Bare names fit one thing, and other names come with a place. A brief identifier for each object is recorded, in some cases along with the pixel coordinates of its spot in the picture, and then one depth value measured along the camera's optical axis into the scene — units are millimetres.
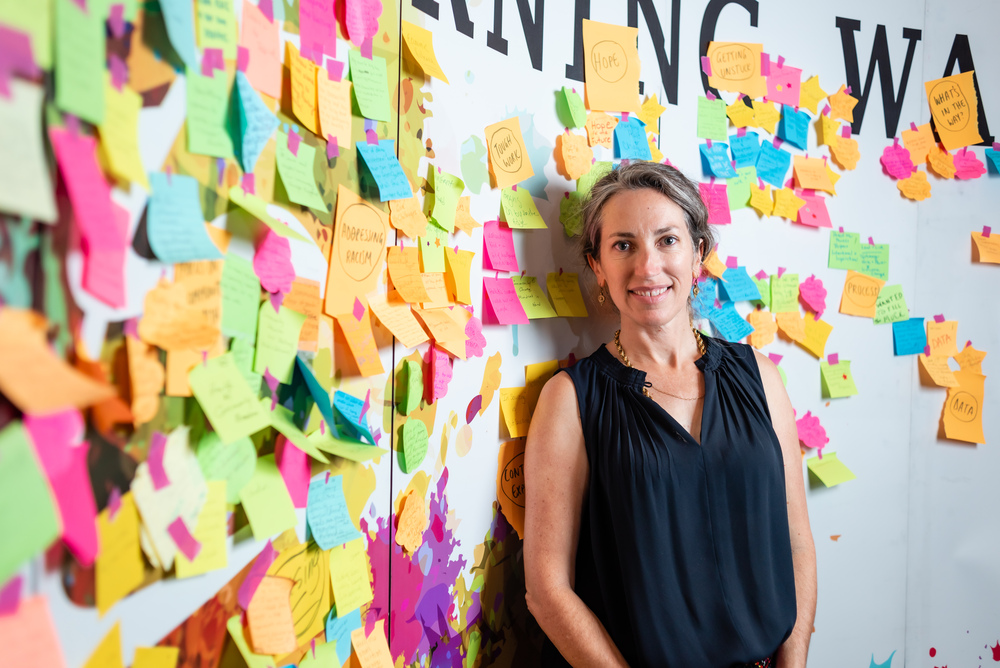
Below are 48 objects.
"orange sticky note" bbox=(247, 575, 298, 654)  778
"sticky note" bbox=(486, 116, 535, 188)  1185
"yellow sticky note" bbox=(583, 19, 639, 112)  1337
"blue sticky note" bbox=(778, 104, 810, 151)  1561
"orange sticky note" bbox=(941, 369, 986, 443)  1684
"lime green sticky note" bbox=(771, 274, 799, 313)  1566
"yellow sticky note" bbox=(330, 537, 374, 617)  901
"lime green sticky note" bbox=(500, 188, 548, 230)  1219
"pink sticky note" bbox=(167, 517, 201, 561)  673
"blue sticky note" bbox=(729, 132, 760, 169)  1521
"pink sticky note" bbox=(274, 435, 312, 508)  811
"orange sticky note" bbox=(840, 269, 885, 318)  1628
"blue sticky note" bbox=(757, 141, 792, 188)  1549
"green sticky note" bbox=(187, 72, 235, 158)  676
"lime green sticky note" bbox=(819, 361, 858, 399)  1605
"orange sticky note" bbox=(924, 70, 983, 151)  1661
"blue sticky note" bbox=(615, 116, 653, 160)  1388
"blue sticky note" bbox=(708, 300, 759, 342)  1512
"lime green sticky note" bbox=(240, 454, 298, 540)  767
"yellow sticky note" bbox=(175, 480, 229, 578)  701
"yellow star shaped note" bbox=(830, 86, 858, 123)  1606
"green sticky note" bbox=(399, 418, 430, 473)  1018
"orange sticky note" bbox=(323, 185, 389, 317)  889
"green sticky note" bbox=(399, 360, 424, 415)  1012
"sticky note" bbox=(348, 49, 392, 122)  913
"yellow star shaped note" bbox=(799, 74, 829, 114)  1582
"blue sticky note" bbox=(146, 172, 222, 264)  639
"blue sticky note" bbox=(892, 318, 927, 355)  1667
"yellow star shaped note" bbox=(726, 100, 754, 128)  1509
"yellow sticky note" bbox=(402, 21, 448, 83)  998
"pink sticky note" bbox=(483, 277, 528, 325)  1192
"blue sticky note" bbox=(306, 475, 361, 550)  861
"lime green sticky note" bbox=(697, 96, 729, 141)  1480
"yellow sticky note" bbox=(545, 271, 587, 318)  1330
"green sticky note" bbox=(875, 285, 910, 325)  1651
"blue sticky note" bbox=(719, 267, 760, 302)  1509
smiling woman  1149
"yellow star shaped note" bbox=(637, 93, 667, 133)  1418
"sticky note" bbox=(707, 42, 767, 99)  1487
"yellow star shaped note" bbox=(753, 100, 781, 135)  1534
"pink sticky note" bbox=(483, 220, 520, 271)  1188
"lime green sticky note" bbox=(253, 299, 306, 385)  774
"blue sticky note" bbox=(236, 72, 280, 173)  729
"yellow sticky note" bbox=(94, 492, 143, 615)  600
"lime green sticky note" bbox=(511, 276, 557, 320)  1257
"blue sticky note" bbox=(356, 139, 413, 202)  934
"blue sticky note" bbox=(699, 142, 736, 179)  1486
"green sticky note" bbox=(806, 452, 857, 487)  1591
